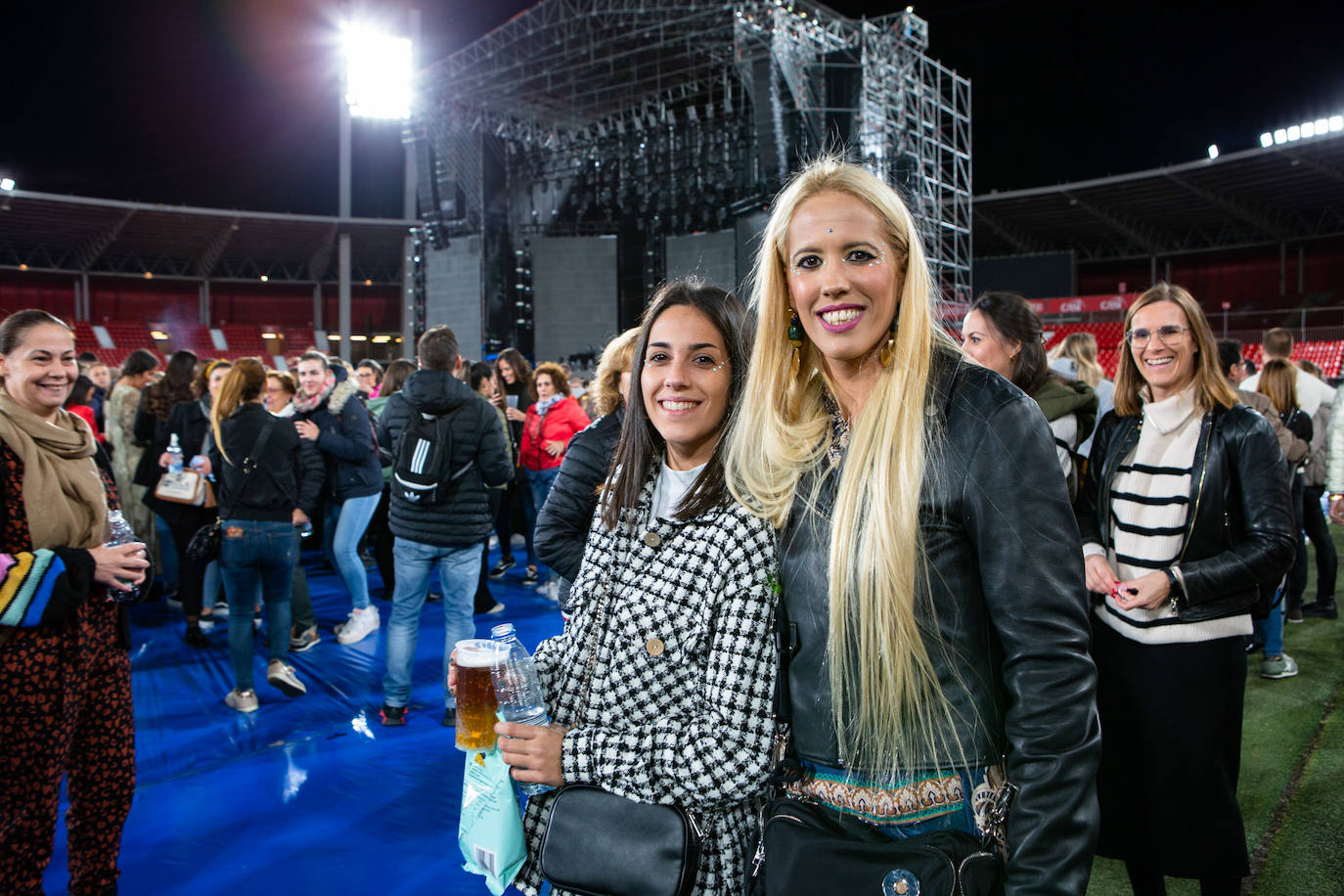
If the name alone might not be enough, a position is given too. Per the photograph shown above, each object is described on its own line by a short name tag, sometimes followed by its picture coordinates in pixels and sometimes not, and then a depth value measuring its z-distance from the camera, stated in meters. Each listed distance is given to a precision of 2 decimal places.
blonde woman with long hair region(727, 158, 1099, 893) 1.07
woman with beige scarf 2.12
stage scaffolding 15.09
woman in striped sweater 2.02
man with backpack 3.87
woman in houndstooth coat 1.27
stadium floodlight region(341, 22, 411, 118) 22.47
